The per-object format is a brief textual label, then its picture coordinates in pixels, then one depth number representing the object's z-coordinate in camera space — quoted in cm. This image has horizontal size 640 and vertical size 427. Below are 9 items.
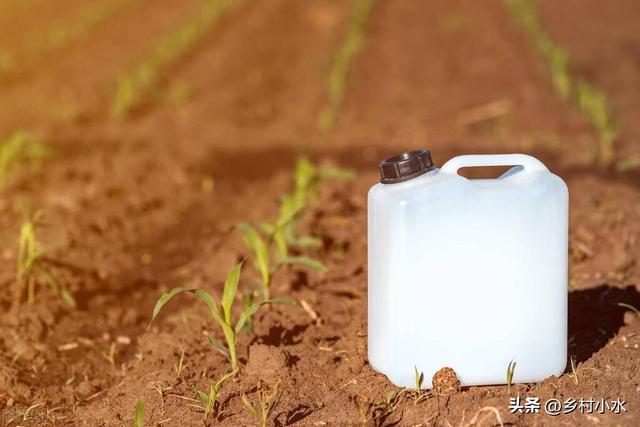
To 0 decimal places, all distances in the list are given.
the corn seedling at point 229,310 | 456
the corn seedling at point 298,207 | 616
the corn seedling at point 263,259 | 550
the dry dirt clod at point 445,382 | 413
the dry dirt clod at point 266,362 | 458
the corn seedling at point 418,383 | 414
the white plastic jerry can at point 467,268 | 401
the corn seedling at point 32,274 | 598
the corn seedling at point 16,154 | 806
